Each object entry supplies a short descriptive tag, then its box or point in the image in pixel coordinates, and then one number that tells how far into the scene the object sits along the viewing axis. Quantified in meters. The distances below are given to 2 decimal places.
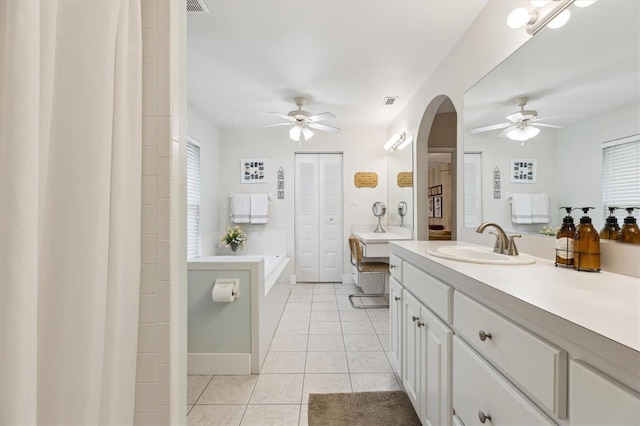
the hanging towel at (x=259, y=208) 4.39
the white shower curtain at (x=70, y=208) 0.44
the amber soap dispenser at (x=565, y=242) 1.15
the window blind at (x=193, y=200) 3.63
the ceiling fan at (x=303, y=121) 3.28
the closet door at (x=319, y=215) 4.59
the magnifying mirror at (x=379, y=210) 4.34
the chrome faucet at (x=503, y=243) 1.46
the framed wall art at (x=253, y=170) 4.54
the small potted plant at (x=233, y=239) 4.03
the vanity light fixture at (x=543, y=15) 1.21
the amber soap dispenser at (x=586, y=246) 1.09
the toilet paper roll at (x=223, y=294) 1.91
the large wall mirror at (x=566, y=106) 1.04
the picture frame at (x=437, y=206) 5.80
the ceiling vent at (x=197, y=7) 1.79
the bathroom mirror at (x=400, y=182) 3.36
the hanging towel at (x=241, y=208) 4.39
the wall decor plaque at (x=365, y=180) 4.52
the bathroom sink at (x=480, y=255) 1.22
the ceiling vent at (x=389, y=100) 3.30
